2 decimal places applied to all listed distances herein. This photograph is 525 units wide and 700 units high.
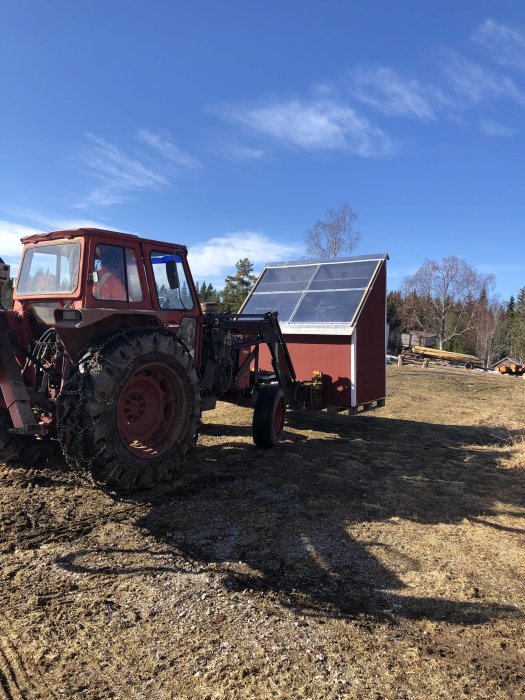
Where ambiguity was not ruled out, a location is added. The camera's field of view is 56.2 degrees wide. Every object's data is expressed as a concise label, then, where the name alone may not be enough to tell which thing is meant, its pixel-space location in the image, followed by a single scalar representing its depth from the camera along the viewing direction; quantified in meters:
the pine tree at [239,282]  43.34
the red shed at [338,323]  8.27
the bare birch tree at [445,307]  54.56
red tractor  4.12
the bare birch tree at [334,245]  37.71
